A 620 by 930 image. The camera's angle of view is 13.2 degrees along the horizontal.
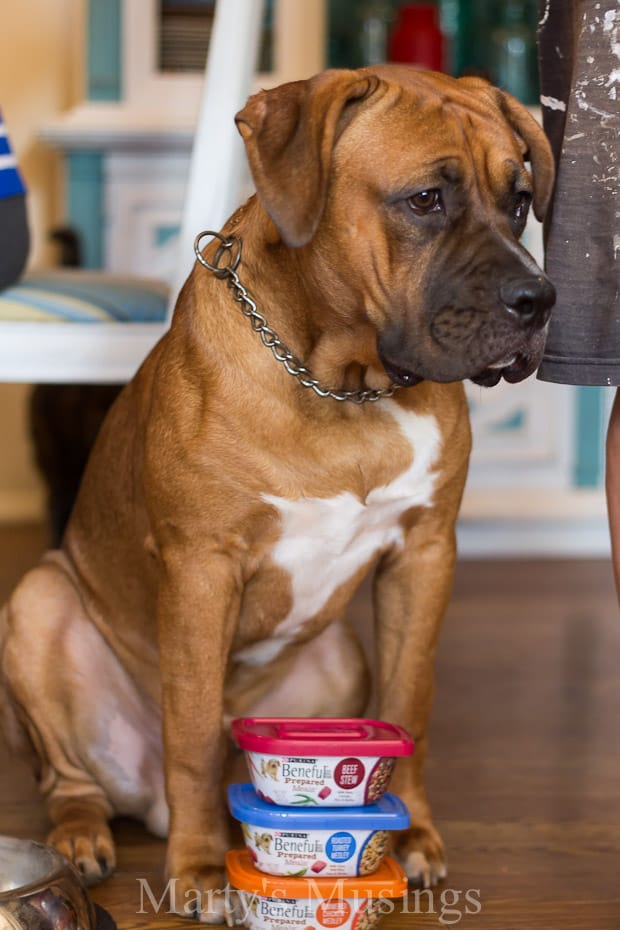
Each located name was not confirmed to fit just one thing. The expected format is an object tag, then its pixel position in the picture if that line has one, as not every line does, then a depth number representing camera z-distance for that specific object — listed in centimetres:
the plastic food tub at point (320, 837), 190
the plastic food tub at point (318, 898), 190
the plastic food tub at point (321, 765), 191
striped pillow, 233
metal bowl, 184
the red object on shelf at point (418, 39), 381
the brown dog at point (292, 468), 191
